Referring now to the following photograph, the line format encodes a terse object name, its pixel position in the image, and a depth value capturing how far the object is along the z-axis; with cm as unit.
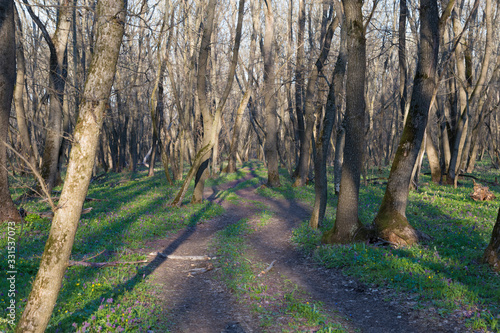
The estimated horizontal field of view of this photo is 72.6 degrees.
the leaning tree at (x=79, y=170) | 371
